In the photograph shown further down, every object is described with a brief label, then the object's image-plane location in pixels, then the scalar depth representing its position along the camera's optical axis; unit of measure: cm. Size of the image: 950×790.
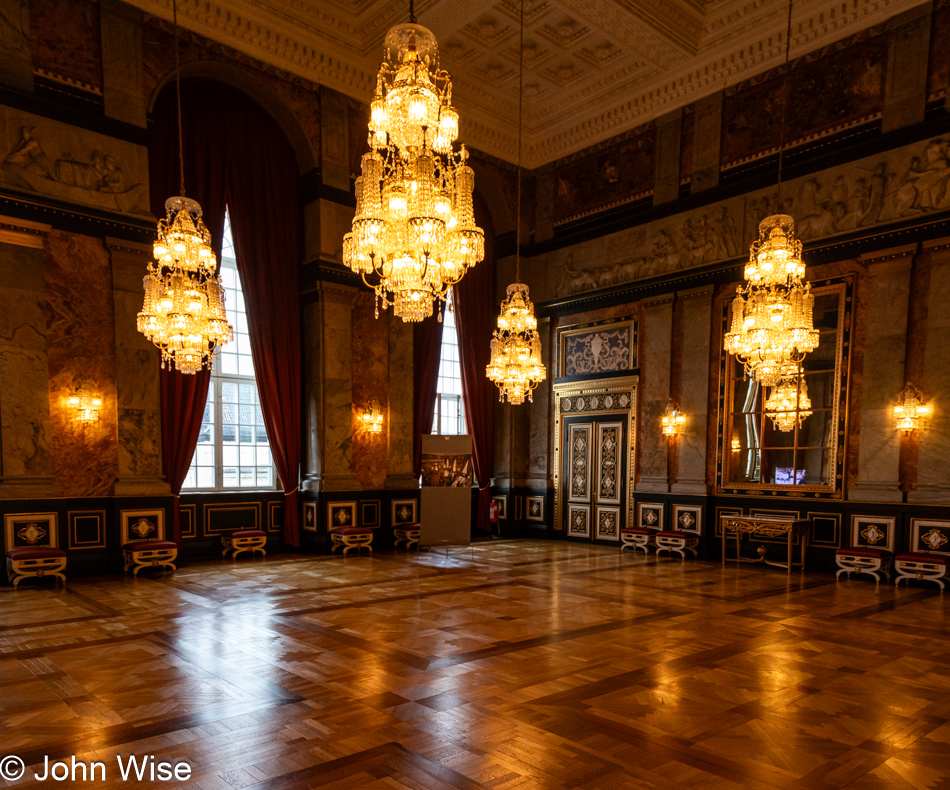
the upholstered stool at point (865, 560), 838
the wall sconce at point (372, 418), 1111
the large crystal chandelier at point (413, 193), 559
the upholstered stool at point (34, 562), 746
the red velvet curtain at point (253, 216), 952
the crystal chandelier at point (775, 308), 745
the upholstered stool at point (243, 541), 980
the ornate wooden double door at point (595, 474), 1197
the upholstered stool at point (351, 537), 1036
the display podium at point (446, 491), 997
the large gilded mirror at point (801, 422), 937
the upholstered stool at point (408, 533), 1113
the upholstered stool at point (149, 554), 834
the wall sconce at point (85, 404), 827
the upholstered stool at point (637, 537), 1098
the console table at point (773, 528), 906
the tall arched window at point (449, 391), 1307
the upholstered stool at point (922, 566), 790
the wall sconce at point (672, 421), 1093
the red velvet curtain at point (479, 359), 1311
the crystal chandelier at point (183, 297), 704
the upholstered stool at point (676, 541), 1041
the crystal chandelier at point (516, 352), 817
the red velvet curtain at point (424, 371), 1227
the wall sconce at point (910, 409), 845
